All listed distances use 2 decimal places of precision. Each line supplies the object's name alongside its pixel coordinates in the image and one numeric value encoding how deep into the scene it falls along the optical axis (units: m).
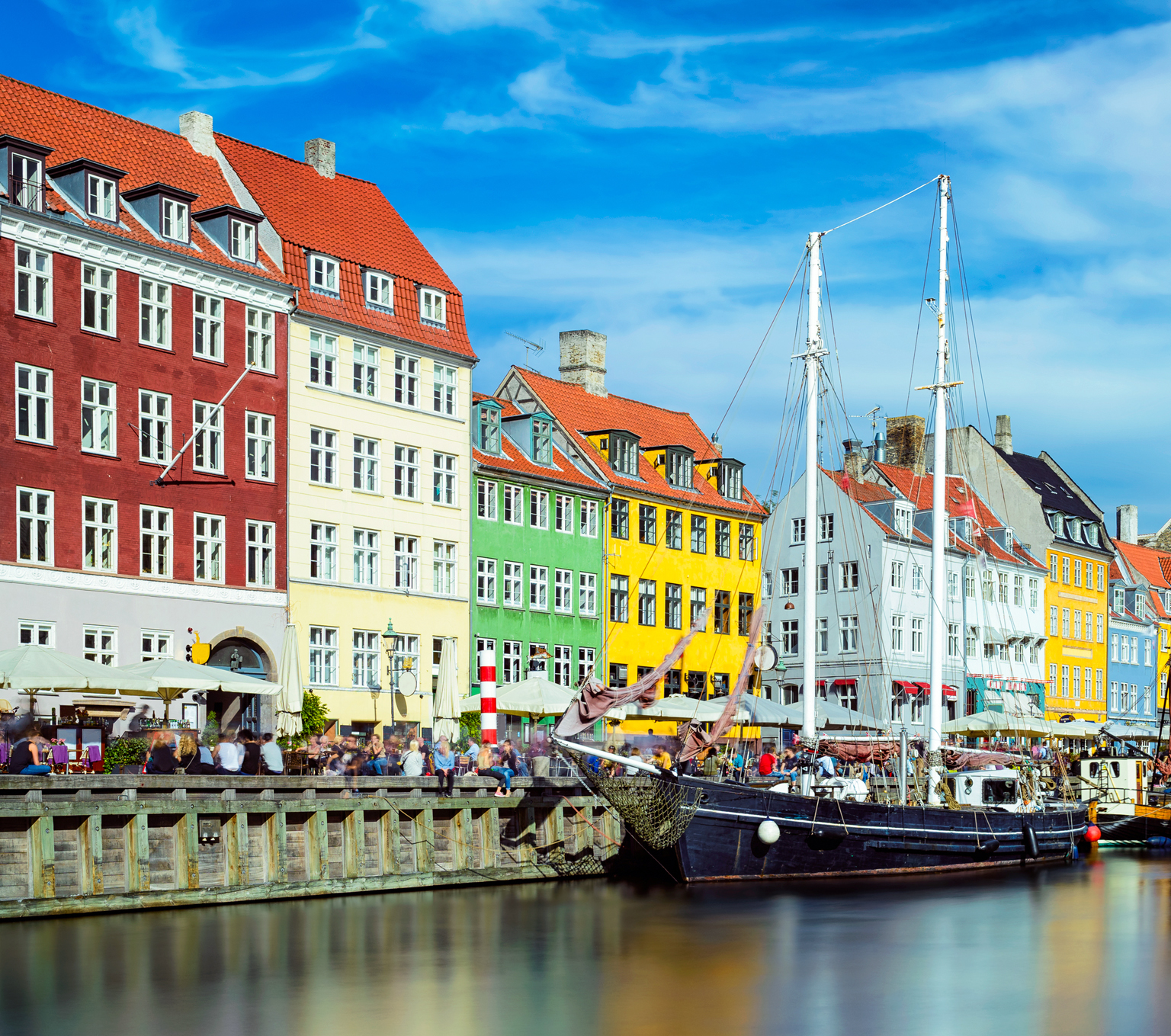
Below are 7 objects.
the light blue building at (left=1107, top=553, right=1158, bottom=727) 101.12
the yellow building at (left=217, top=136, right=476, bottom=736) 52.81
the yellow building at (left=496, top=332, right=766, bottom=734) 65.94
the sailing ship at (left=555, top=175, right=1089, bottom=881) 39.78
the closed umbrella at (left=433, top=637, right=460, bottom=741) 47.41
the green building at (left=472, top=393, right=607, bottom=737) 59.69
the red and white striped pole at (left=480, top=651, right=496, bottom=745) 41.97
